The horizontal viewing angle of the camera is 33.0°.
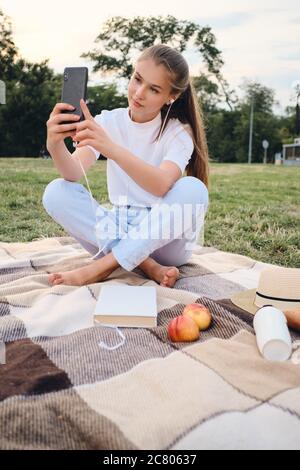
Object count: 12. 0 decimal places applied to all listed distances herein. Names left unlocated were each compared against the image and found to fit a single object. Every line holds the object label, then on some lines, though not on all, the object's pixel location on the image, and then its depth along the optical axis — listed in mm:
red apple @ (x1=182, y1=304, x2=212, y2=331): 1519
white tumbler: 1333
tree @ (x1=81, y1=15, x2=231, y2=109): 23109
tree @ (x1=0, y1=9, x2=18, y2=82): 17094
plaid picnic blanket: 961
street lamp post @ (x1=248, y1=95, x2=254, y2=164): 24969
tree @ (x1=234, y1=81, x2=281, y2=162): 26297
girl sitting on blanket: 1930
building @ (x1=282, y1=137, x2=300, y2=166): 26984
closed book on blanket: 1528
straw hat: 1638
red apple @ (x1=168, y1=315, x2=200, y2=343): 1429
